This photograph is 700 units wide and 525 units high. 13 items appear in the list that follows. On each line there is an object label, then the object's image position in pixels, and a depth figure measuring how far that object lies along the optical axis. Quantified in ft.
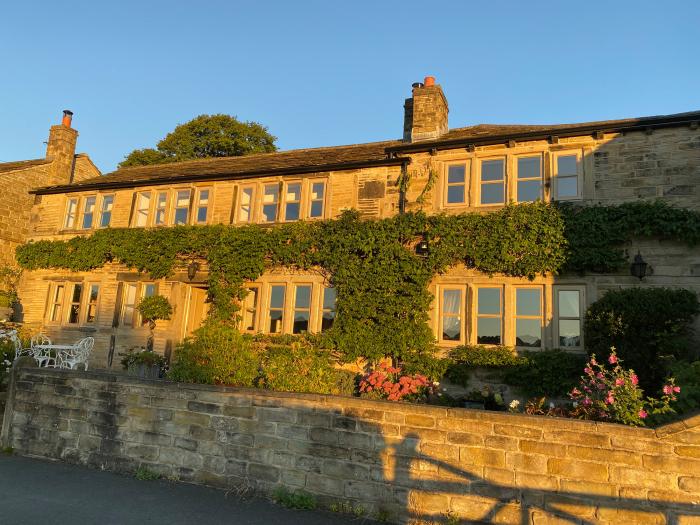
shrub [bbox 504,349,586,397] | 34.47
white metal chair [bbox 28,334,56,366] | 38.98
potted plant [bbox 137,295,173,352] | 48.24
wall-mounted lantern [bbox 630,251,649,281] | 34.42
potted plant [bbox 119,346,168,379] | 34.63
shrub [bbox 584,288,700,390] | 31.17
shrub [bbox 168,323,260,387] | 25.70
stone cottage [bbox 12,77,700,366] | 36.86
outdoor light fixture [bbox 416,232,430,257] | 40.91
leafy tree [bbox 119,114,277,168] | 108.58
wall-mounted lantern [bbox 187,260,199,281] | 48.39
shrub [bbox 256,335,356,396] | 24.95
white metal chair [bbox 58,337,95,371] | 39.76
